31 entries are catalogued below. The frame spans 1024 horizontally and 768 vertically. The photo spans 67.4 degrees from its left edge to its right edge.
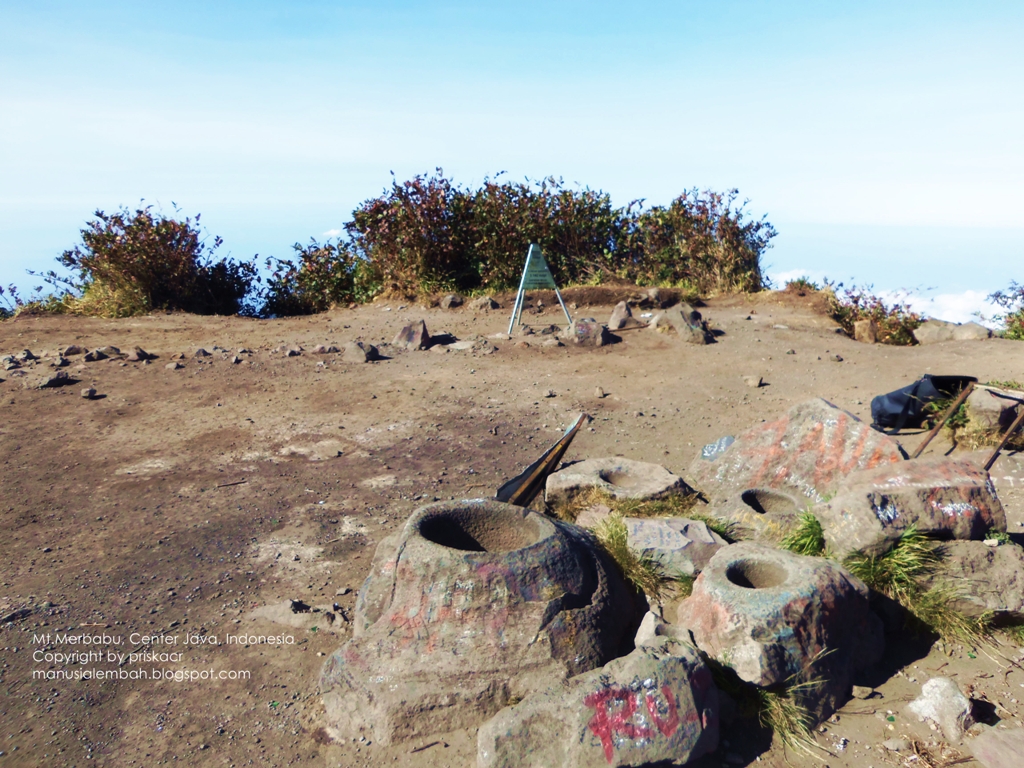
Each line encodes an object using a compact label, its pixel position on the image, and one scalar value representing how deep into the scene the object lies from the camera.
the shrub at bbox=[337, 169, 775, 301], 12.96
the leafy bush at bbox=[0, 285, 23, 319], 12.85
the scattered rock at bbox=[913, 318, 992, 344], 9.75
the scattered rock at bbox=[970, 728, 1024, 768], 3.04
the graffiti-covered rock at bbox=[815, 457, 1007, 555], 3.91
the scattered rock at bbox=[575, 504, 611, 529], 4.76
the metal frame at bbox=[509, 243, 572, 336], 9.74
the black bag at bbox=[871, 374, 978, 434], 6.37
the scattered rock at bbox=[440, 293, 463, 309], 11.78
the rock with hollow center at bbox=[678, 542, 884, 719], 3.27
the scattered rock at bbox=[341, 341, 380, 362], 8.93
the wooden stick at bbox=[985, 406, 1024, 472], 4.80
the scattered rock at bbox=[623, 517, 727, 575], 4.04
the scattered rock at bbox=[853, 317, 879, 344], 10.25
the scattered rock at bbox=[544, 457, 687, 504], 4.99
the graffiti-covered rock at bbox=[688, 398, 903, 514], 4.74
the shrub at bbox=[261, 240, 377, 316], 13.62
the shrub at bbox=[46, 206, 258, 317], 12.12
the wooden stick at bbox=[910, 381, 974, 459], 5.12
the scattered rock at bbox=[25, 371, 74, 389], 8.00
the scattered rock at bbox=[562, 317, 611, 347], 9.47
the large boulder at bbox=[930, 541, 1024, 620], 3.88
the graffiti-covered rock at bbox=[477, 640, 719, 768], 2.82
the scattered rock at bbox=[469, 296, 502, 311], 11.50
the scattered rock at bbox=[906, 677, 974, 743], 3.24
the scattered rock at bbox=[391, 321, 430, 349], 9.47
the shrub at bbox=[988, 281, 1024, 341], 10.03
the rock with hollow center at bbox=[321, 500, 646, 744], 3.18
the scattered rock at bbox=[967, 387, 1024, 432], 5.85
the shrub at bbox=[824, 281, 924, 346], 10.34
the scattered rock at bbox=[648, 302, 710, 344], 9.36
